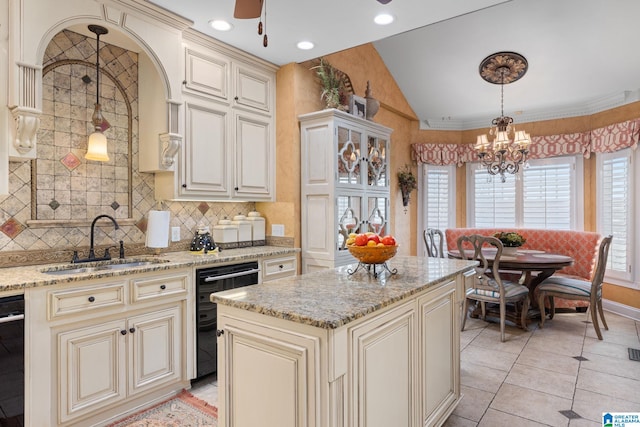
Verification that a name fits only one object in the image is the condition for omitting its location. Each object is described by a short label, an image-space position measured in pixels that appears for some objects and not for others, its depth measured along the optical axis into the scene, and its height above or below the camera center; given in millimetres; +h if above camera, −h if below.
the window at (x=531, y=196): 5355 +264
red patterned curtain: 4590 +971
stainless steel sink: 2459 -360
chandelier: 4402 +924
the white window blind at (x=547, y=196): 5402 +257
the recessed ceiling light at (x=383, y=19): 2923 +1538
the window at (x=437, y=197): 6219 +280
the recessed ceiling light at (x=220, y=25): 2998 +1529
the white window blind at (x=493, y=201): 5852 +204
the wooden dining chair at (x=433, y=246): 4994 -434
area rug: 2367 -1305
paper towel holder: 2879 -118
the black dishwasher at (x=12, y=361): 1905 -747
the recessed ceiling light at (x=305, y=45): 3396 +1541
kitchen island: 1374 -563
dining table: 4008 -527
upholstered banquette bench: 4879 -414
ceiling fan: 1838 +1022
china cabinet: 3703 +309
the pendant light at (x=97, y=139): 2682 +541
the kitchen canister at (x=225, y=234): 3533 -184
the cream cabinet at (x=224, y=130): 3139 +775
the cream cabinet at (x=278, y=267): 3352 -492
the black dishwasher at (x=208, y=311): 2824 -731
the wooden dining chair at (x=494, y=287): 3857 -784
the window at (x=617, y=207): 4613 +81
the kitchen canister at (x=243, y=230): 3699 -155
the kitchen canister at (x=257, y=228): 3846 -141
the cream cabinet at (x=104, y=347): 2057 -812
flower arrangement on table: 4441 -307
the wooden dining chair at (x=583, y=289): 3873 -808
